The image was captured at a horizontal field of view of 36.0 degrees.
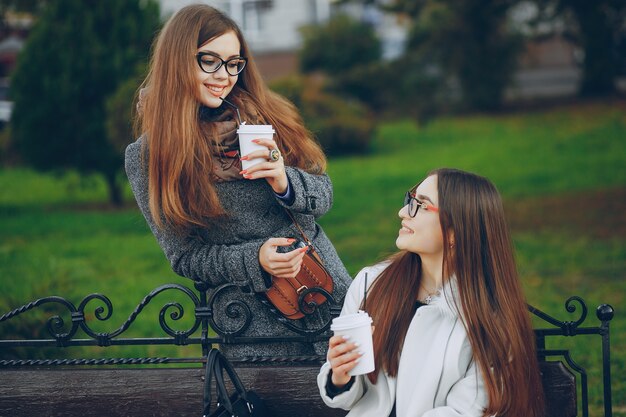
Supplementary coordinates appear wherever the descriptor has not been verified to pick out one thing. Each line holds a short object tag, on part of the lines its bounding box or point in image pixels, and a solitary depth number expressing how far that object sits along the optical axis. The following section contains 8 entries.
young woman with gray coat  3.40
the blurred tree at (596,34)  11.15
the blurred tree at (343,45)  22.03
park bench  3.48
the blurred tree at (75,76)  12.27
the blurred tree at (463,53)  19.25
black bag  3.01
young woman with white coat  3.02
